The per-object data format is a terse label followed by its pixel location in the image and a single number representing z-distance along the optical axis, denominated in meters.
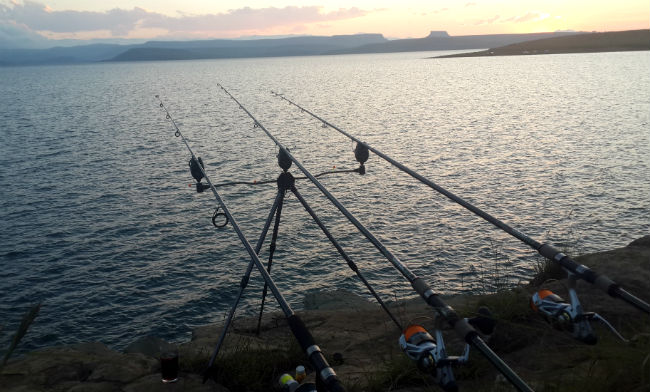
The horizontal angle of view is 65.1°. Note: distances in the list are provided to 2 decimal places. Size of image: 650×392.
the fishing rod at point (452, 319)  3.21
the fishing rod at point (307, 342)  3.21
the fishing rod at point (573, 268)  4.30
